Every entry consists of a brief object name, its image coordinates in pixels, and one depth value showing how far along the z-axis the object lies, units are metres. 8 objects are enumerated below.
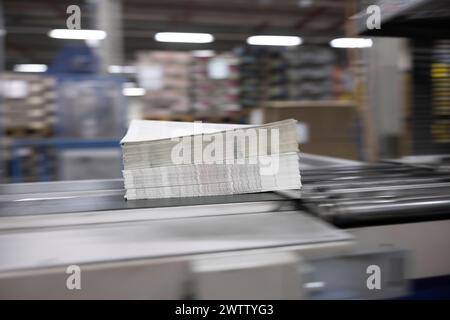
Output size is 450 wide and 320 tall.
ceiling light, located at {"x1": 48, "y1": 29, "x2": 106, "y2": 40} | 4.41
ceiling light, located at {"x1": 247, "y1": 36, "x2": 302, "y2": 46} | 8.60
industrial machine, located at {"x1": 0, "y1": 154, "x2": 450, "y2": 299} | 0.54
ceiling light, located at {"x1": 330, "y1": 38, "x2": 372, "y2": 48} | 8.95
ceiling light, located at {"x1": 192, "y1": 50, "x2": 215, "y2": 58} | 5.71
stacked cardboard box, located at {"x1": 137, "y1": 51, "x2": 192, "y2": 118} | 5.30
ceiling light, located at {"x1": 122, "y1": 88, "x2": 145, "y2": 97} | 9.61
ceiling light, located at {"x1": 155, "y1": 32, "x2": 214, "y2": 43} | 8.31
